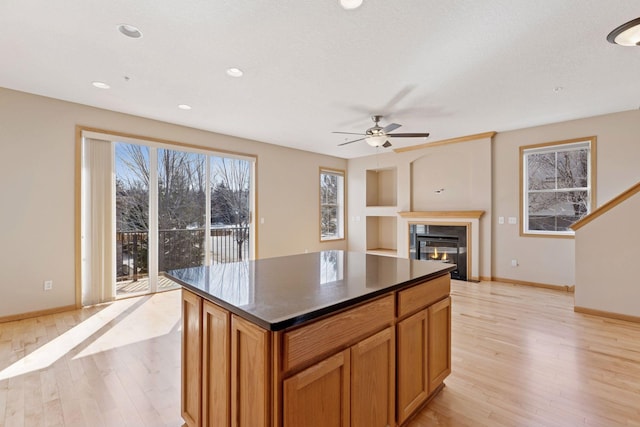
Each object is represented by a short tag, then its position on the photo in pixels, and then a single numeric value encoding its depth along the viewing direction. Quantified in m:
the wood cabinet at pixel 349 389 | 1.15
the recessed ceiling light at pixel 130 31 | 2.34
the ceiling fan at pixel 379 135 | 4.09
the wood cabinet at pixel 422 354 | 1.69
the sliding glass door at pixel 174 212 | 4.48
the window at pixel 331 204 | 7.50
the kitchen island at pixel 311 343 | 1.13
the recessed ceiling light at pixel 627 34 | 2.23
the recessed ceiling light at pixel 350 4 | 2.05
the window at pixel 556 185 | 4.70
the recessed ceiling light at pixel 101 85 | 3.34
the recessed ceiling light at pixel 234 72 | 3.03
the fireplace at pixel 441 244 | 5.72
